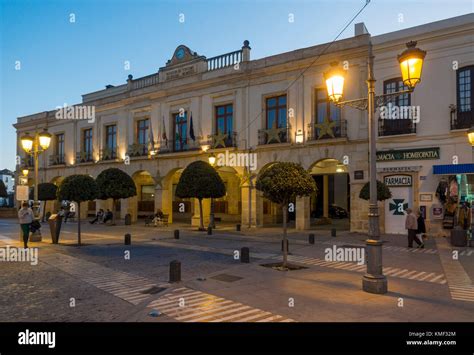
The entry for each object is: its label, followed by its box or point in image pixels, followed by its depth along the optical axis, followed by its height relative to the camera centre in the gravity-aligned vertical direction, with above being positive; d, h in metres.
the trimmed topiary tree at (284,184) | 10.23 +0.03
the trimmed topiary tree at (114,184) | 23.03 +0.14
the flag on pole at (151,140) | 27.53 +3.42
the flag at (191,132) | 25.00 +3.64
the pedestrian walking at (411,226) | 13.61 -1.55
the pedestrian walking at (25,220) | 13.74 -1.24
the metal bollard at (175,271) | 8.47 -1.96
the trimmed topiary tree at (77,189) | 15.41 -0.11
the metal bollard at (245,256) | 11.02 -2.12
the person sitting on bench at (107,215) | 27.17 -2.14
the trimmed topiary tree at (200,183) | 20.28 +0.15
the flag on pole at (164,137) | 26.75 +3.55
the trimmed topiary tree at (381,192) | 15.24 -0.32
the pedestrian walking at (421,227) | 13.99 -1.64
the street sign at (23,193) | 15.19 -0.25
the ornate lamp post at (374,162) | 7.05 +0.47
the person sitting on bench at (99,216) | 27.47 -2.22
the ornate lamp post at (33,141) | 15.22 +1.85
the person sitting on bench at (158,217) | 24.80 -2.10
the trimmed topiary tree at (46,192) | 29.39 -0.42
